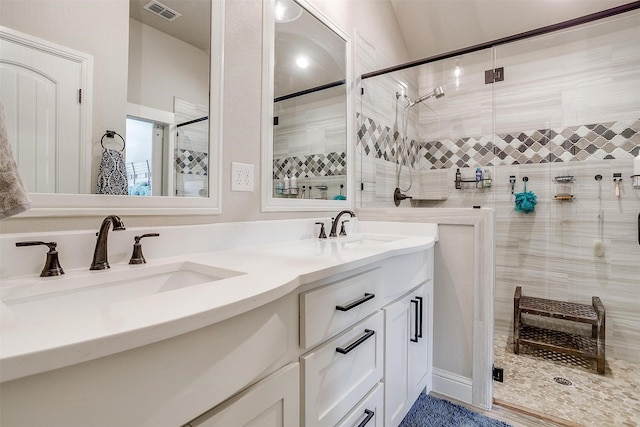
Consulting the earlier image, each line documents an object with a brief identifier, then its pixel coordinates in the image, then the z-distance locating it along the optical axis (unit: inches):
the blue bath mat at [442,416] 55.7
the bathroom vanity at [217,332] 15.1
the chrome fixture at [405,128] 102.9
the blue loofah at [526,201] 97.0
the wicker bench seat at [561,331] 77.1
